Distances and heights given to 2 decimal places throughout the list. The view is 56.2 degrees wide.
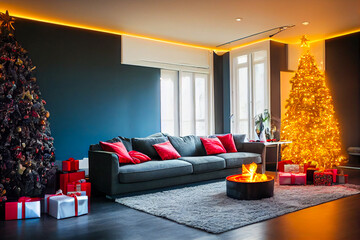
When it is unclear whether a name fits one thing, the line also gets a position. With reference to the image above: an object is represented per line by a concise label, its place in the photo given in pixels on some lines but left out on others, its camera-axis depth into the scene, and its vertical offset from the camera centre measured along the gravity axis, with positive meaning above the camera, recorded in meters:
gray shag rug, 3.38 -0.89
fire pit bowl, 4.16 -0.75
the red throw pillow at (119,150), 4.76 -0.30
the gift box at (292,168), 5.42 -0.64
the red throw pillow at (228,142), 6.14 -0.24
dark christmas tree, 4.15 +0.04
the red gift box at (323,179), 5.12 -0.77
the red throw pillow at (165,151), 5.30 -0.35
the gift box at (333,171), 5.32 -0.68
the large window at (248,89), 7.61 +0.94
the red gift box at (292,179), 5.17 -0.78
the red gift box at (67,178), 4.81 -0.69
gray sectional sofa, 4.39 -0.53
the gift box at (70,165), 4.88 -0.52
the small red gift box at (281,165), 6.32 -0.69
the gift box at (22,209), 3.56 -0.85
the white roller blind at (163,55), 6.83 +1.62
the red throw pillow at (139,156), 5.02 -0.40
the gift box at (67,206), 3.58 -0.82
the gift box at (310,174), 5.31 -0.72
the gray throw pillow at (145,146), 5.38 -0.27
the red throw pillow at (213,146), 5.84 -0.30
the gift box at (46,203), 3.80 -0.83
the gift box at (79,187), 4.34 -0.75
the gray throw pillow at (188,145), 5.79 -0.29
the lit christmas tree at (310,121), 6.41 +0.14
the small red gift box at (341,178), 5.26 -0.78
